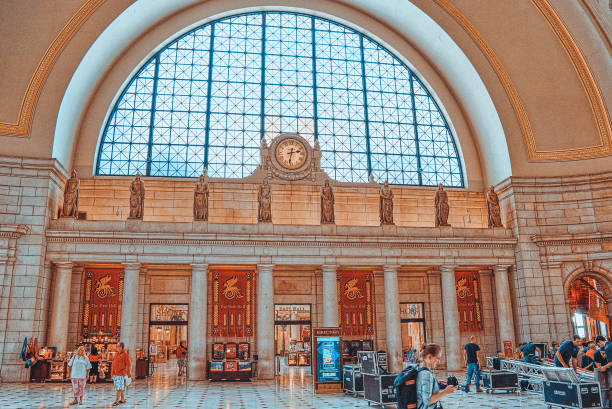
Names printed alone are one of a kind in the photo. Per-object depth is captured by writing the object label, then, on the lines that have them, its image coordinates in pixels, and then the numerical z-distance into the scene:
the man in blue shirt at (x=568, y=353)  12.09
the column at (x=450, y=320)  20.30
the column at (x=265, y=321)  18.61
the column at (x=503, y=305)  20.80
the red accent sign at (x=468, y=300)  22.59
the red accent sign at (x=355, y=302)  21.72
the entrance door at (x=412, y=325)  22.73
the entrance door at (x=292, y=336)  22.05
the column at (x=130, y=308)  18.19
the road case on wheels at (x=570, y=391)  10.38
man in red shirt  12.04
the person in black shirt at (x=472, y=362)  13.98
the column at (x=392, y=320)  19.75
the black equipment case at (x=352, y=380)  13.43
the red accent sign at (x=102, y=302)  19.98
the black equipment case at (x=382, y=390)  11.62
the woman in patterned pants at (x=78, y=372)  12.10
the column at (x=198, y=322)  18.27
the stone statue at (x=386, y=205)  21.19
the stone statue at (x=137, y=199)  19.58
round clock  22.89
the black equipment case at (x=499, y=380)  13.77
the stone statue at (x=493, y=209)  22.22
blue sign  14.15
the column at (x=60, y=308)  17.98
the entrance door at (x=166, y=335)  21.08
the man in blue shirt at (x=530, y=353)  15.38
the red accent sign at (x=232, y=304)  20.88
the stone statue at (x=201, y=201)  19.89
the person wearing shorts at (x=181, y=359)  20.30
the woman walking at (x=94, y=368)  17.71
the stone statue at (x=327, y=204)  20.59
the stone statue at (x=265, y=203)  20.25
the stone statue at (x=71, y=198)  19.39
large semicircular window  23.22
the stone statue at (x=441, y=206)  21.77
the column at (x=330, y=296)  19.55
